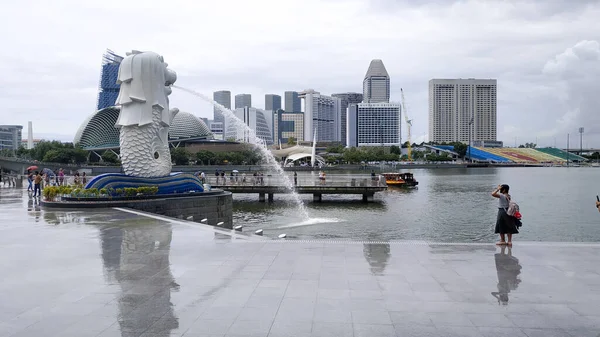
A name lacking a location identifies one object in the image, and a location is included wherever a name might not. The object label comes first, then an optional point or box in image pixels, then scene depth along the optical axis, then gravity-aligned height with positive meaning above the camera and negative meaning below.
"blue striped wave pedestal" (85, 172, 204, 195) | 18.62 -0.76
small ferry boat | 51.03 -1.94
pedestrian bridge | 36.22 -1.84
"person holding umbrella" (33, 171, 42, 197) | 22.12 -0.85
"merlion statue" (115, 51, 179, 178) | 19.44 +2.14
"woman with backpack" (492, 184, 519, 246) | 10.11 -1.21
